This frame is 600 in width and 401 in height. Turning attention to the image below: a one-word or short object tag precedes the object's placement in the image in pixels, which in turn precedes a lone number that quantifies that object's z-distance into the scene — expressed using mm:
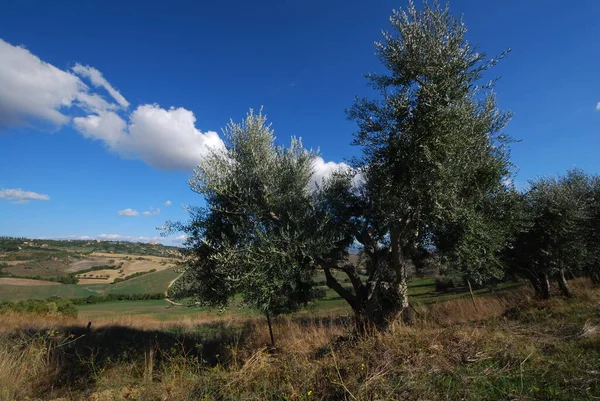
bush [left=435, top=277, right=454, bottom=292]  46234
